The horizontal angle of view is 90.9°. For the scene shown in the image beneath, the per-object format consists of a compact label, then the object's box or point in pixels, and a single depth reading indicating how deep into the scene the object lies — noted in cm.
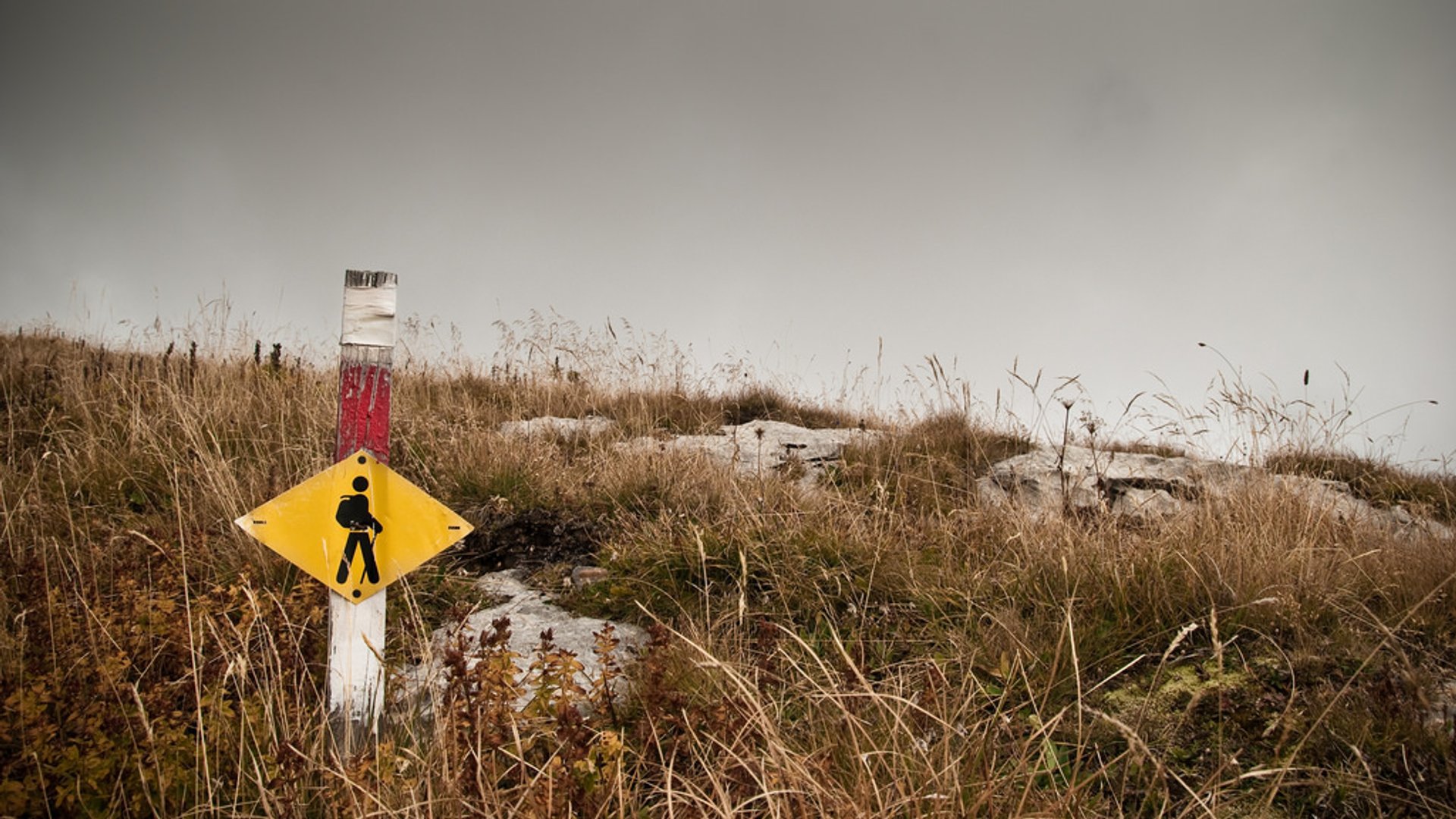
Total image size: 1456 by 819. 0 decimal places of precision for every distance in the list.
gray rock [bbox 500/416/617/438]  589
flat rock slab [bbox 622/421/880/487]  538
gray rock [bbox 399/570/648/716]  255
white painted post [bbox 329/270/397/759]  204
